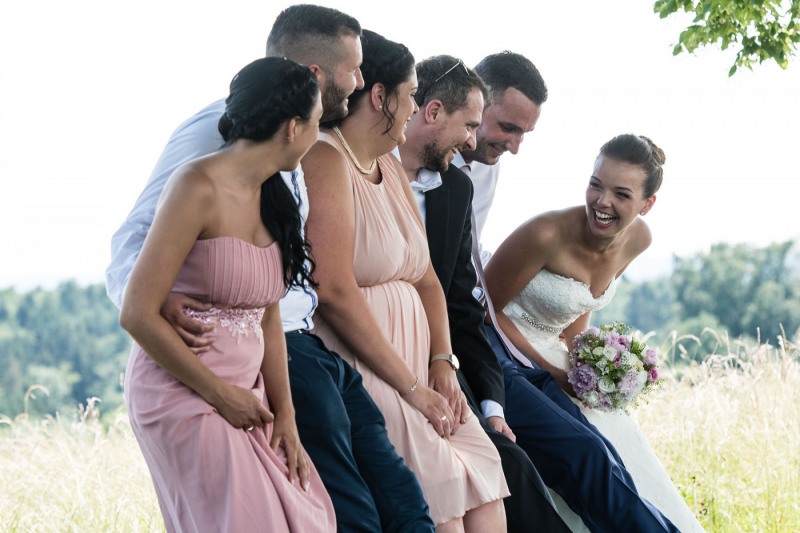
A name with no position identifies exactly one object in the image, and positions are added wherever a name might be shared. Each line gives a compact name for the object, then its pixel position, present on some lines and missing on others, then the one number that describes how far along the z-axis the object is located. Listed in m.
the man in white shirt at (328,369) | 6.68
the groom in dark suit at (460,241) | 8.25
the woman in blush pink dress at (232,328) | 5.77
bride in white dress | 10.78
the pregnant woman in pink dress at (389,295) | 7.33
